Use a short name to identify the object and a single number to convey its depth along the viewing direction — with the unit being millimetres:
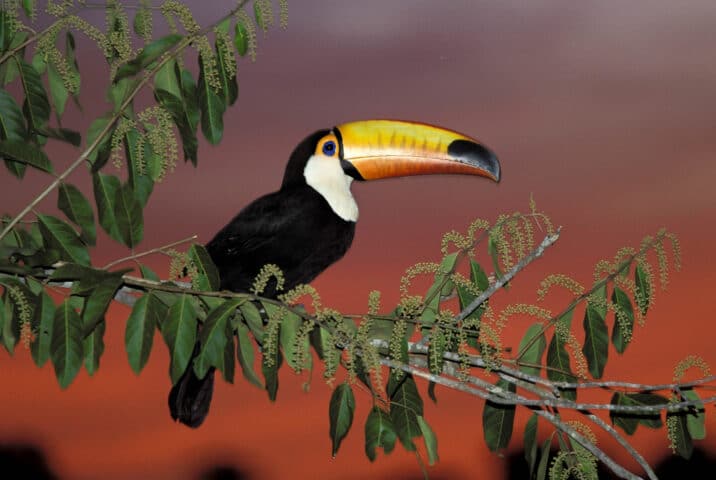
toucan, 11133
